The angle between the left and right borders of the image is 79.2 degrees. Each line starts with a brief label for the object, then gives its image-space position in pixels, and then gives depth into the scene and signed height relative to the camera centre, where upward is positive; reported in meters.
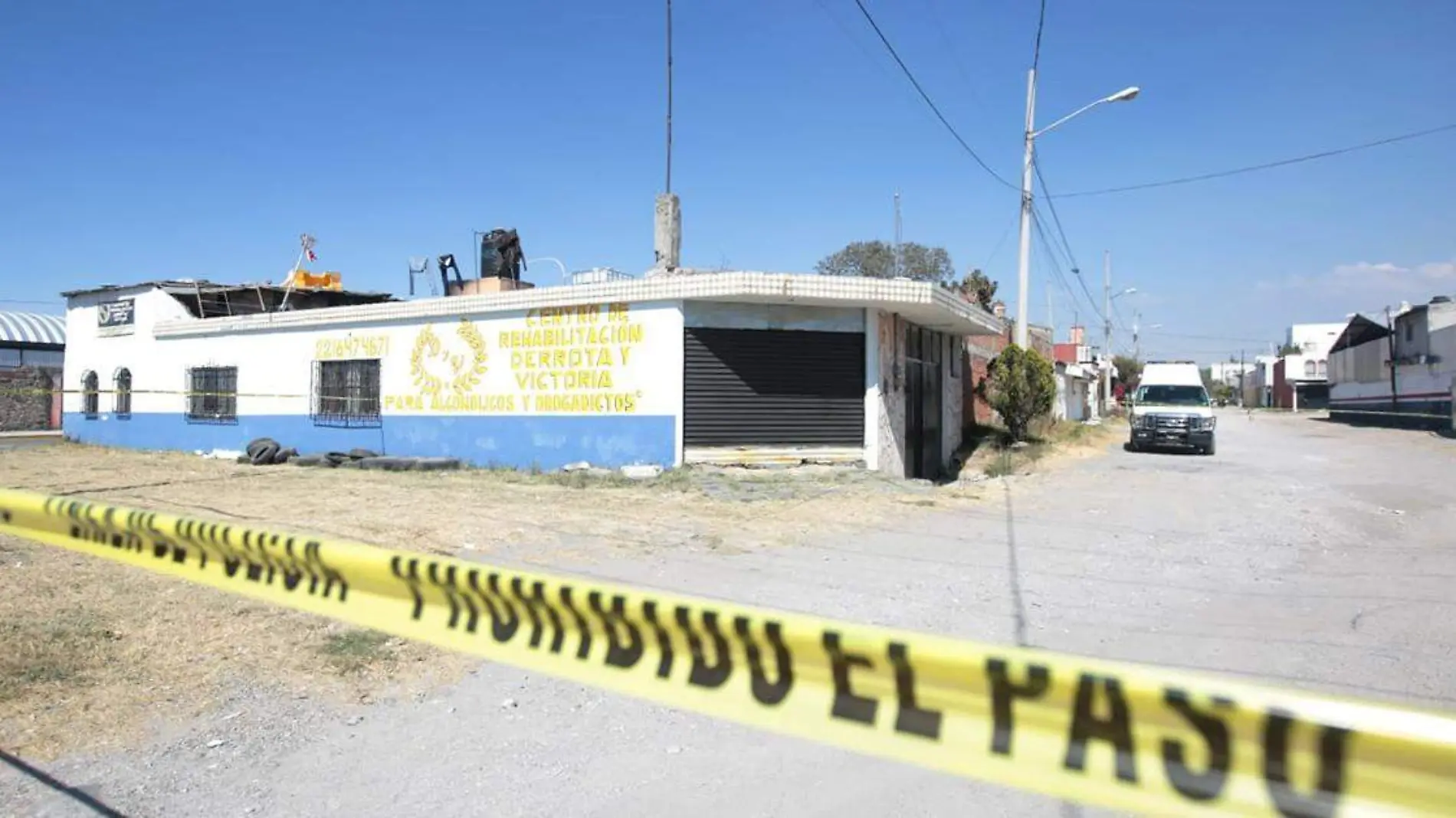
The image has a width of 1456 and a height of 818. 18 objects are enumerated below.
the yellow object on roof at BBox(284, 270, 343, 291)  23.14 +3.42
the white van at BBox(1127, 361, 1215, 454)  22.59 -0.25
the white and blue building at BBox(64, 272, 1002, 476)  14.91 +0.62
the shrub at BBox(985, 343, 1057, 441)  21.42 +0.42
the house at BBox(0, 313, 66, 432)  30.83 +1.56
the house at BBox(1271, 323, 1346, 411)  73.94 +1.65
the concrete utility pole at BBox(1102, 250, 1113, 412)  51.91 +3.31
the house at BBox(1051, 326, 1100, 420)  42.09 +1.24
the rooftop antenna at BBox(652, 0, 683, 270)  17.36 +3.45
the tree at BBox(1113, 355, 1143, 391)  83.88 +3.08
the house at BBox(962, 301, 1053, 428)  26.22 +1.13
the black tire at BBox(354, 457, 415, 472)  16.36 -1.05
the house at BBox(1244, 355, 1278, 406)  88.31 +1.89
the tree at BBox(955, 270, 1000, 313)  35.61 +5.02
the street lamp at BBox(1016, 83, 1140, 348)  20.98 +4.89
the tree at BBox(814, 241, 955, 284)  57.31 +9.45
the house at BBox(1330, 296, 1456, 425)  34.09 +1.45
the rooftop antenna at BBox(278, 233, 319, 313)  24.28 +4.54
